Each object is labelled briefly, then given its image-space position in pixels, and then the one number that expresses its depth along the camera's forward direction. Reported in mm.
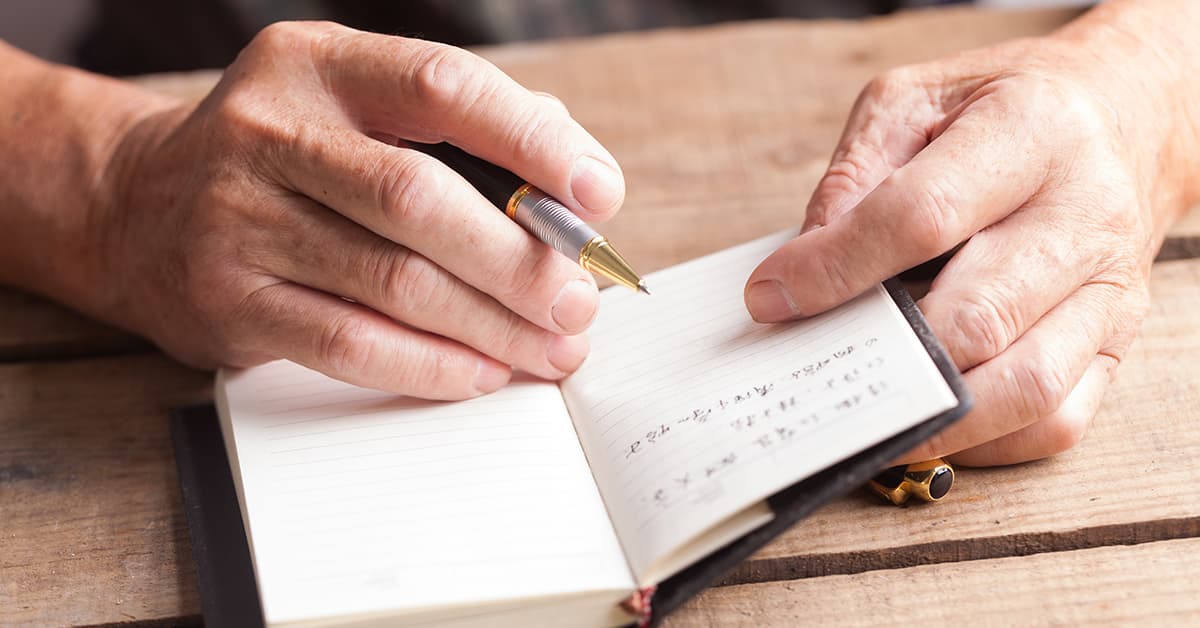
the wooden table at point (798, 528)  681
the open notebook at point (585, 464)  656
